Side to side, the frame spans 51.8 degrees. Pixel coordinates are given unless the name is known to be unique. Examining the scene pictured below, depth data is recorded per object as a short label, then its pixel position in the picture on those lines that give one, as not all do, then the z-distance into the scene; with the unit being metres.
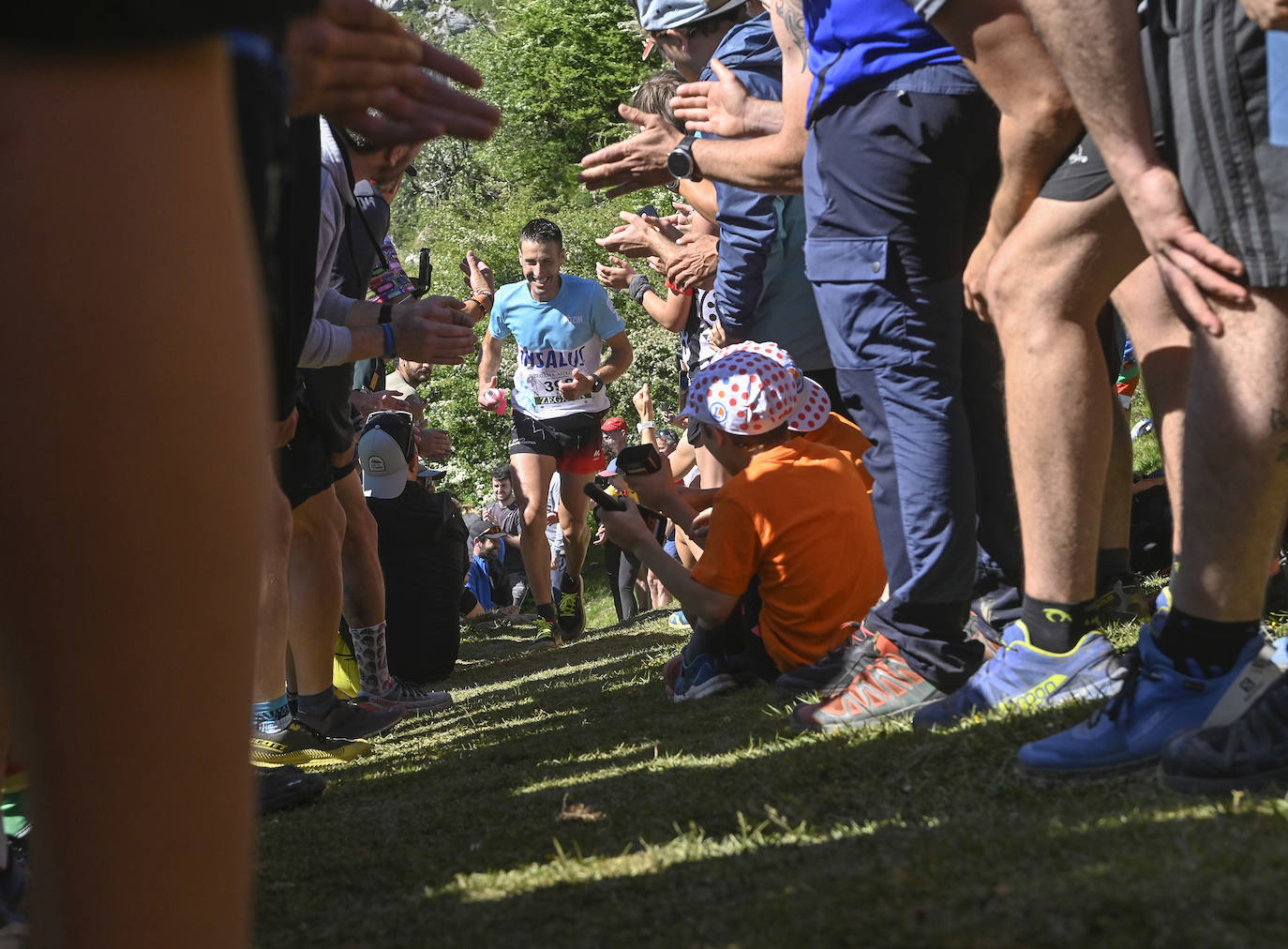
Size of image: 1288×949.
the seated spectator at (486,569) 15.32
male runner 8.79
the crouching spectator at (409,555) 6.56
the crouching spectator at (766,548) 3.96
